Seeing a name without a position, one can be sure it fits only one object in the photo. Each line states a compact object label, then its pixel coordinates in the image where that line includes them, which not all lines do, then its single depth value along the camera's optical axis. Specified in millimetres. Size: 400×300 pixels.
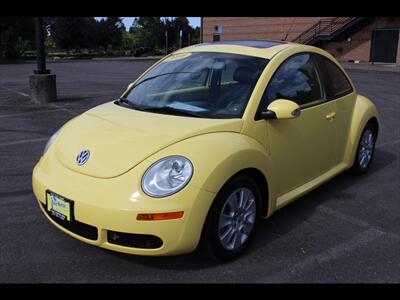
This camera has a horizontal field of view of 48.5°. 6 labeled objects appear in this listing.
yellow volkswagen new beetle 2881
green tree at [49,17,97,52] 51925
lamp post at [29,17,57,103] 10461
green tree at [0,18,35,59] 39375
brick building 27250
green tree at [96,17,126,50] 55031
